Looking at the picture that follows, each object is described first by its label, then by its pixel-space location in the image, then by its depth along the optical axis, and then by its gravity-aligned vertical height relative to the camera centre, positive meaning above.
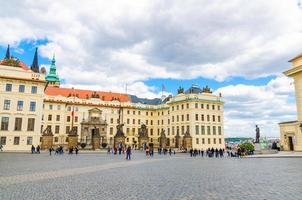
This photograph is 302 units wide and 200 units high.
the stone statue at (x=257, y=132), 45.46 +1.45
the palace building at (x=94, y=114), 52.44 +7.43
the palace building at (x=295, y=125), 42.69 +2.62
